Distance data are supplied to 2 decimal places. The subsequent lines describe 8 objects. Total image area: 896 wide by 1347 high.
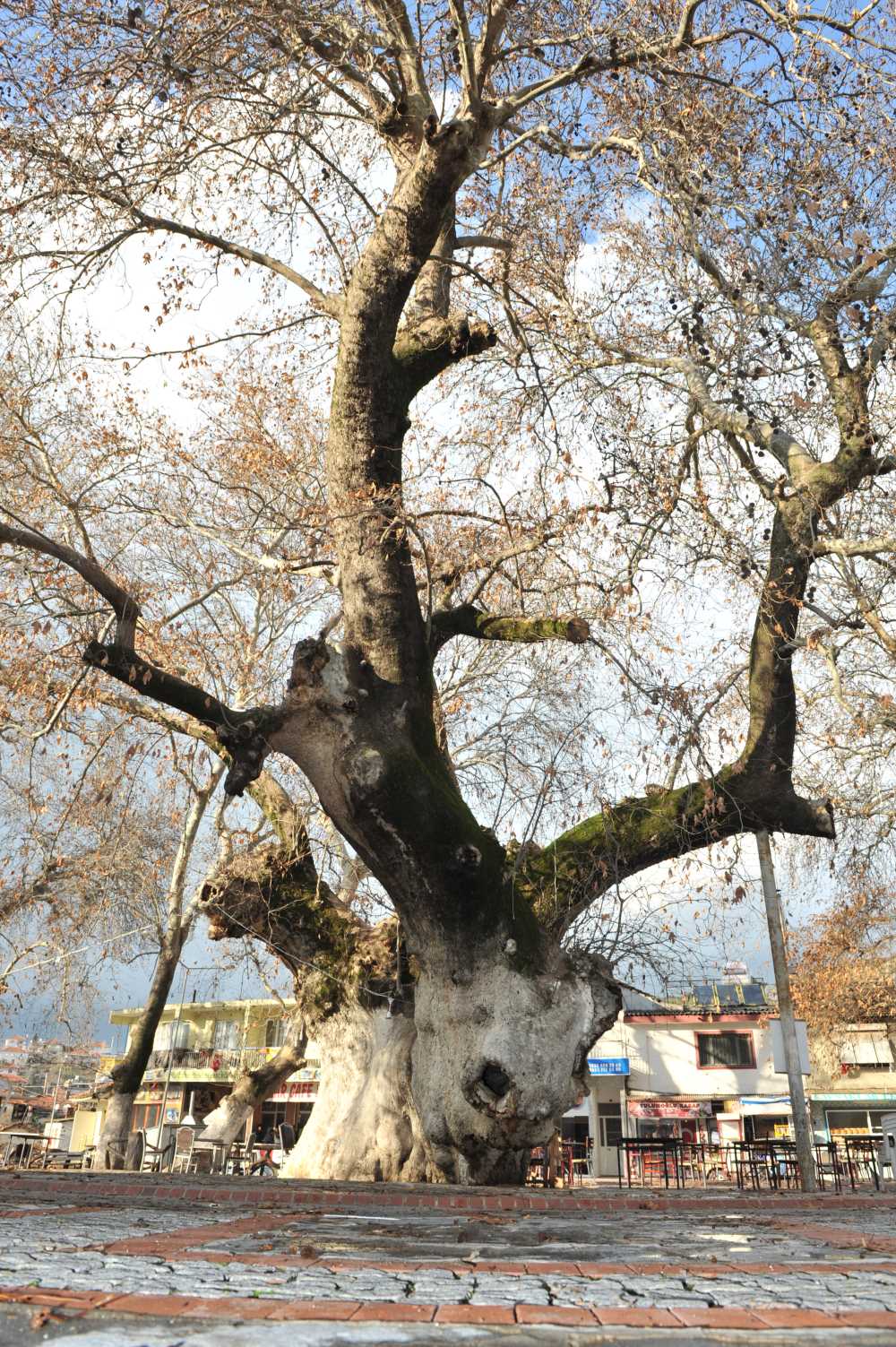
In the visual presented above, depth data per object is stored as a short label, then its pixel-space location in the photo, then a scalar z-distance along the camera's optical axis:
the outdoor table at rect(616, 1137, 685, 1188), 14.41
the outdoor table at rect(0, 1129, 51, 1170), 19.69
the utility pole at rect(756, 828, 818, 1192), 12.90
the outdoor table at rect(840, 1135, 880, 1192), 17.36
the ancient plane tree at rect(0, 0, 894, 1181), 9.71
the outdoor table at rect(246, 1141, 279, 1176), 19.39
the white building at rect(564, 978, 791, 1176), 34.75
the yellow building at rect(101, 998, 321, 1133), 41.41
